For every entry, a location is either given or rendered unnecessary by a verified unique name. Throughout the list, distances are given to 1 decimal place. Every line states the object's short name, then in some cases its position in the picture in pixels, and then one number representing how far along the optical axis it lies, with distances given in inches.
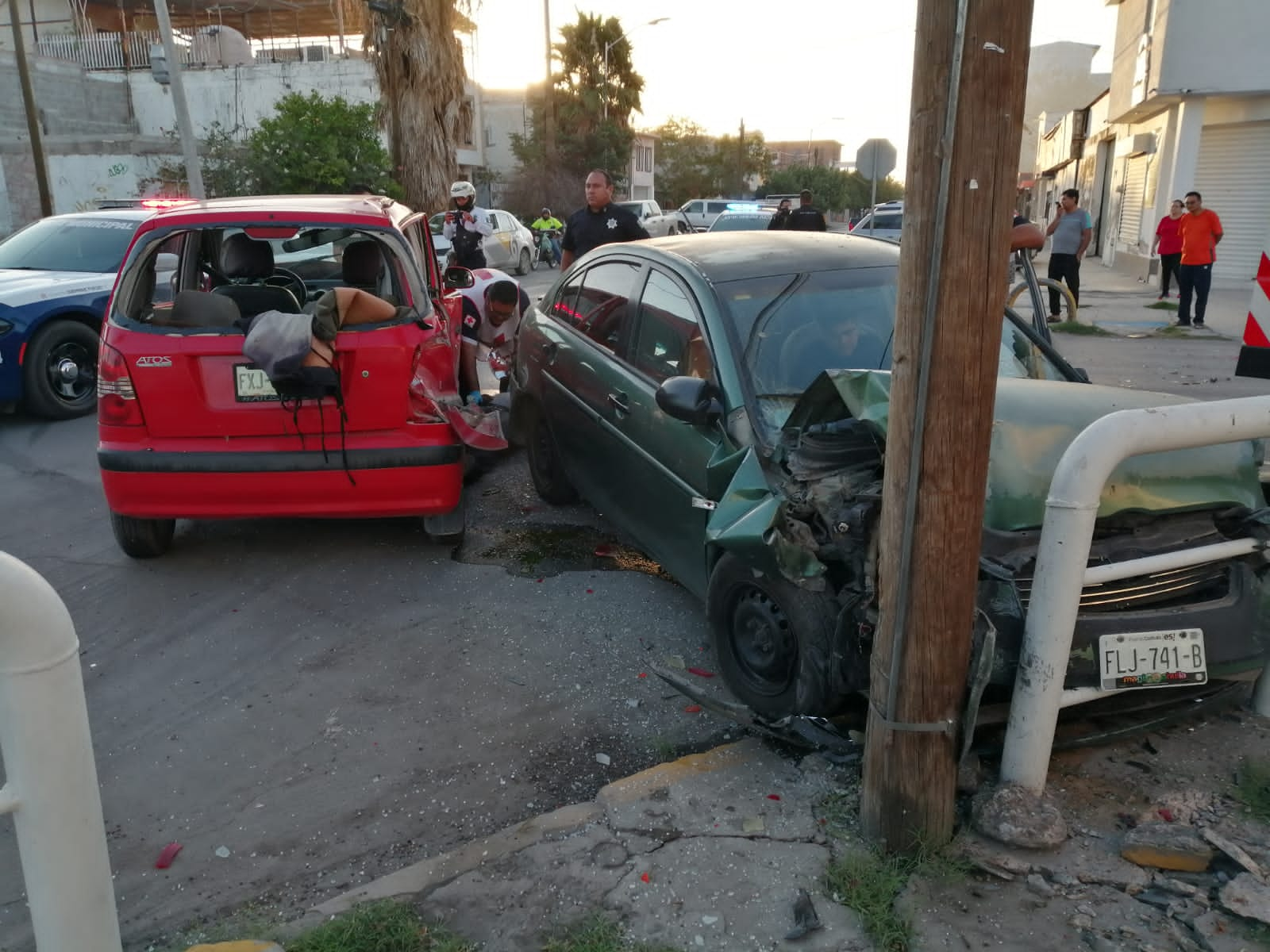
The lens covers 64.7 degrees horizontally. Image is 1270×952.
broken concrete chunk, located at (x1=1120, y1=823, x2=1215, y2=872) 103.4
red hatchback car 187.8
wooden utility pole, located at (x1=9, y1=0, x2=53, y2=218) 700.0
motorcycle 1056.2
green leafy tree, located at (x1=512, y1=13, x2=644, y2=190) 1656.0
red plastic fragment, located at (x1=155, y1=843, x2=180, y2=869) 116.3
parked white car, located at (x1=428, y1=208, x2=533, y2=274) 860.6
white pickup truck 1261.1
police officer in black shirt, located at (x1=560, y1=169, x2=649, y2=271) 340.2
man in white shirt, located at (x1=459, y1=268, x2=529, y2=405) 293.9
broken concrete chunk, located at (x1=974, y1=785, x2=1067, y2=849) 105.5
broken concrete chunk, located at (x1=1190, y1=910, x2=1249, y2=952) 92.4
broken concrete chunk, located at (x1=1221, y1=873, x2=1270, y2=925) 93.9
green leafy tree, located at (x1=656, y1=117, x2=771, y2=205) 2610.7
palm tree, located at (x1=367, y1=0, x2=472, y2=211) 579.2
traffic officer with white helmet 391.9
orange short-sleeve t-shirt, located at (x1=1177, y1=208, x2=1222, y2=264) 504.1
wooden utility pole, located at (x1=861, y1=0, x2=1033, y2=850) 90.0
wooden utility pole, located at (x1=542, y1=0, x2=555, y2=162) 1387.8
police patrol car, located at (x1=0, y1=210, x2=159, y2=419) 316.5
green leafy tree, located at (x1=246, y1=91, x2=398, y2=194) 879.1
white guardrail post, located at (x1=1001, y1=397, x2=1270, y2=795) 99.6
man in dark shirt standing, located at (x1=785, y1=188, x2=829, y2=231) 542.3
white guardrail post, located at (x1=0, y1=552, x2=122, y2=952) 64.2
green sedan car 113.5
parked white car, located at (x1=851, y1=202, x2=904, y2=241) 847.7
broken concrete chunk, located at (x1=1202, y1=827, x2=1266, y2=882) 99.7
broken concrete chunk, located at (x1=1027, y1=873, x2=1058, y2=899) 101.0
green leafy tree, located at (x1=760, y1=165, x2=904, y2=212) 2652.6
